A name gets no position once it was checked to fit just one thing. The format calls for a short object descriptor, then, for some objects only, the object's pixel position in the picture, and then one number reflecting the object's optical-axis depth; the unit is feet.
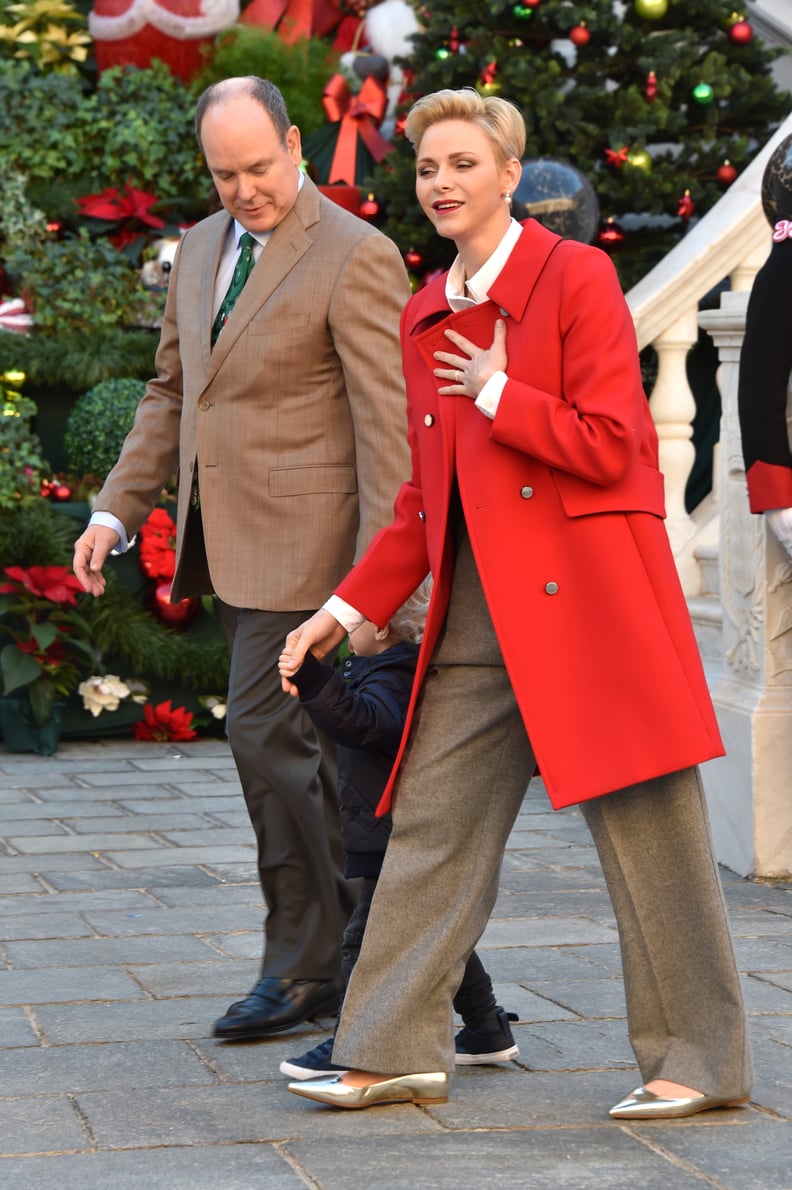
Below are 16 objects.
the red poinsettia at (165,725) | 43.28
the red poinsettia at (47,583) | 41.20
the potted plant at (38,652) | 41.15
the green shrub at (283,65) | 53.35
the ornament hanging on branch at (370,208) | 47.06
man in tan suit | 21.75
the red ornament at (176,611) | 43.82
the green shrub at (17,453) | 42.69
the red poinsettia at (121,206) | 51.83
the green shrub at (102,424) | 44.34
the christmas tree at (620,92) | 44.02
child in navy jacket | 18.82
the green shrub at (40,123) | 52.70
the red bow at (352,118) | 52.87
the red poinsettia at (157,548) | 43.19
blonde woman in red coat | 17.73
